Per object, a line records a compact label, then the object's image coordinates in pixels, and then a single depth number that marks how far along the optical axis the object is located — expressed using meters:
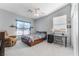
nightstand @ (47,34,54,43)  2.66
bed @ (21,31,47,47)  2.67
